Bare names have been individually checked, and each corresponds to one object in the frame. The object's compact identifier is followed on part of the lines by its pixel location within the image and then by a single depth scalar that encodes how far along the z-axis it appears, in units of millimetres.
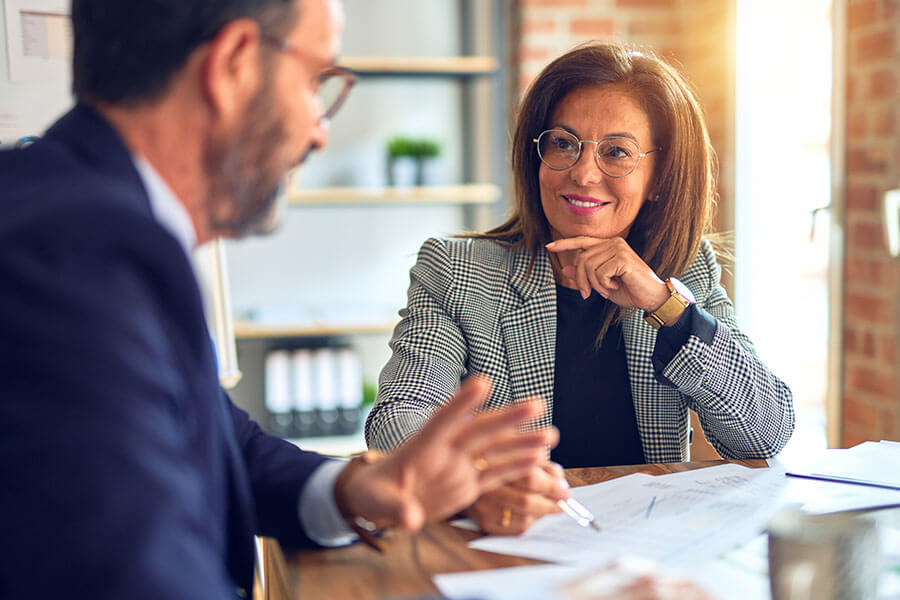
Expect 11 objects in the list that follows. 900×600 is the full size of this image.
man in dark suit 585
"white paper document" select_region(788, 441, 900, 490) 1180
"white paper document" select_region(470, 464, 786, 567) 913
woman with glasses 1555
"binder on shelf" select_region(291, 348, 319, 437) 3336
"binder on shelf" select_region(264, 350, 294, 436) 3311
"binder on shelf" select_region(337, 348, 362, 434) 3375
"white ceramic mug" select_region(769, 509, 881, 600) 702
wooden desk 856
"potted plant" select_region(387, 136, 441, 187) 3455
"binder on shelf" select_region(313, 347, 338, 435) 3355
